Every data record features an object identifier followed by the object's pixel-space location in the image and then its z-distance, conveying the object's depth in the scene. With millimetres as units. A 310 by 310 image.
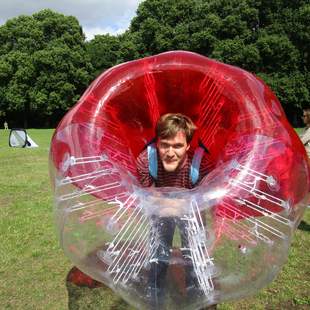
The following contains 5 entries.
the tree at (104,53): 36281
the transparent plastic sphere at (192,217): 2244
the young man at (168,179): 2215
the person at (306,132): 5156
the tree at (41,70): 32844
